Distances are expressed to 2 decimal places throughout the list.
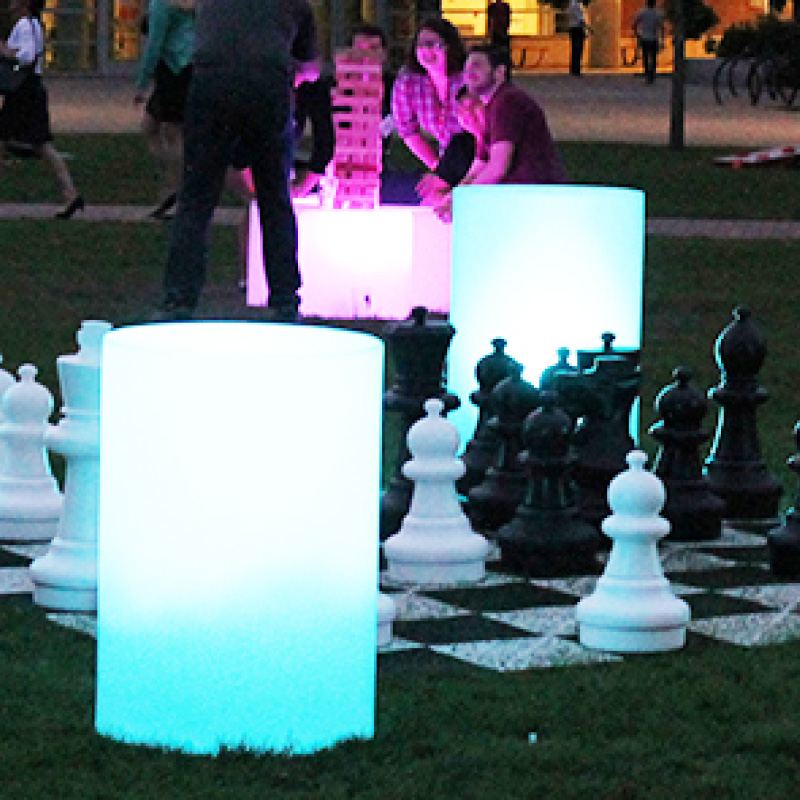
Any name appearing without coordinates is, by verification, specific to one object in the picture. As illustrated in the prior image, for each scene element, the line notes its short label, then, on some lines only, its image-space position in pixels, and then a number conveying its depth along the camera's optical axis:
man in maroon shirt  15.56
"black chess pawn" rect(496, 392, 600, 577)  9.26
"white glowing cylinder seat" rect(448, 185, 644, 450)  11.37
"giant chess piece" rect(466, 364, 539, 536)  10.08
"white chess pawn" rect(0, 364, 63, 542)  9.95
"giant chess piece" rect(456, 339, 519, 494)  10.67
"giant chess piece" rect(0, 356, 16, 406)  10.23
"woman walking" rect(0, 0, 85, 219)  25.40
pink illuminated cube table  18.40
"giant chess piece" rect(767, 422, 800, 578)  9.52
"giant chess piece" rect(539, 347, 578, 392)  10.26
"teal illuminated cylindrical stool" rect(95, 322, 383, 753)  6.72
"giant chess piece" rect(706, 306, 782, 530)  10.83
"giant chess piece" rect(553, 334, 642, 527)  10.12
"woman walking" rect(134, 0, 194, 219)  21.94
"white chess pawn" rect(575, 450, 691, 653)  8.30
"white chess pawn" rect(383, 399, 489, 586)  9.43
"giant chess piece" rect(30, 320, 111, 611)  8.74
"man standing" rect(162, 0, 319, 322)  15.39
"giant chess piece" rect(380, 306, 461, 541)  10.32
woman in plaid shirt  17.88
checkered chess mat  8.30
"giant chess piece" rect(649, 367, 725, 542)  10.18
